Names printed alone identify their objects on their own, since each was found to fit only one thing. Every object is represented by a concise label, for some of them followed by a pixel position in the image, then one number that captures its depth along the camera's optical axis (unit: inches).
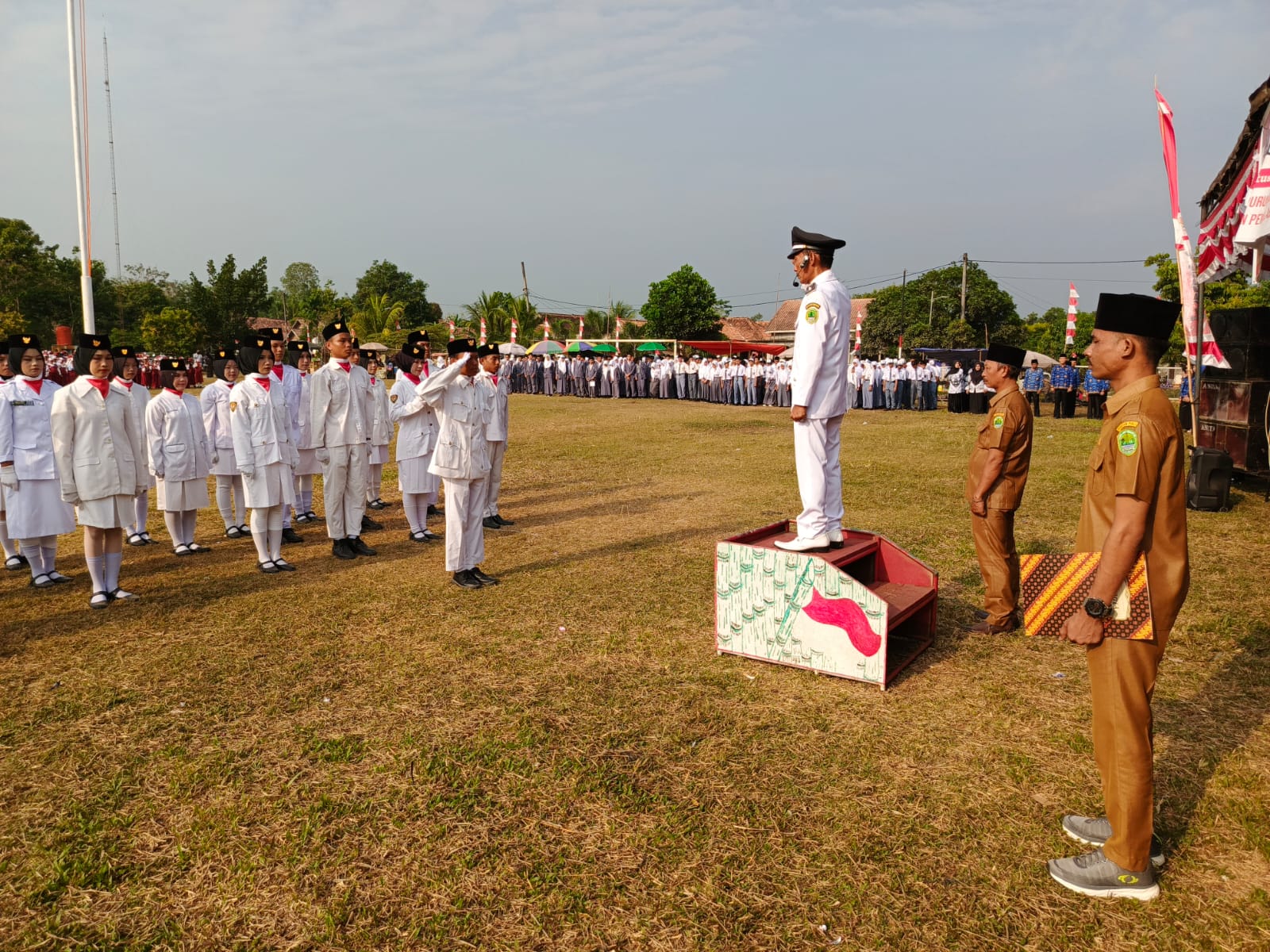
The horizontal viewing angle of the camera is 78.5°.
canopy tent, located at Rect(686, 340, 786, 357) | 2210.9
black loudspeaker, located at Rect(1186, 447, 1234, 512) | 374.0
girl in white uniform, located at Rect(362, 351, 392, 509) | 378.3
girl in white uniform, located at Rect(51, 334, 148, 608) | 251.9
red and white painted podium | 183.2
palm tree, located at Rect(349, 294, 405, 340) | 1945.1
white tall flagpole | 478.0
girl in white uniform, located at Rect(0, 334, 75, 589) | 275.1
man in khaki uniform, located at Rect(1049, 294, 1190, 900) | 107.0
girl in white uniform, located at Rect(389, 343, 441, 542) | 350.6
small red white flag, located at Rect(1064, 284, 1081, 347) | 1014.4
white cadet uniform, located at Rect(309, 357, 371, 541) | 313.3
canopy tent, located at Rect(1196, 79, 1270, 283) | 241.9
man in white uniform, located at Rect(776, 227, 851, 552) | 196.5
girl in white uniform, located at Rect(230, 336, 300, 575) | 297.3
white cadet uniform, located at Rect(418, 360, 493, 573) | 269.0
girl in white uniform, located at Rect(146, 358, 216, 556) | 321.1
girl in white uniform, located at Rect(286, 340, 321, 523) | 370.6
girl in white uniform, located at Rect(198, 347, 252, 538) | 352.2
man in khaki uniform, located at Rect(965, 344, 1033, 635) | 216.2
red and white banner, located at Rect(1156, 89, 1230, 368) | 305.7
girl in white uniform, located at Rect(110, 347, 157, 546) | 296.5
